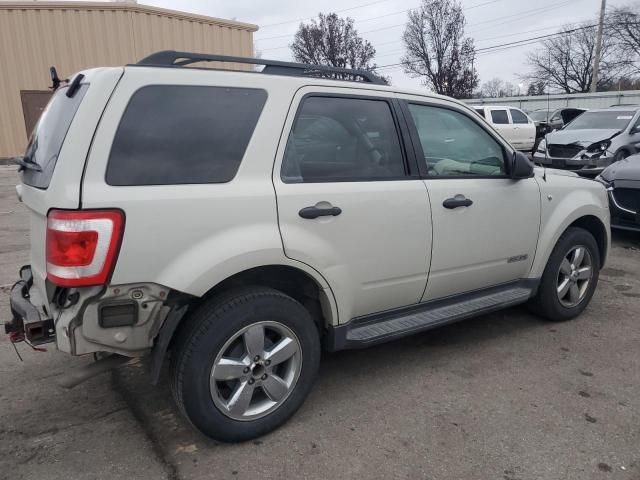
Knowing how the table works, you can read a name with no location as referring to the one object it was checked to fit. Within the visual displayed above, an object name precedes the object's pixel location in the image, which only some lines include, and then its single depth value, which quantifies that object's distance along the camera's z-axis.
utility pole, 33.94
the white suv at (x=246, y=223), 2.29
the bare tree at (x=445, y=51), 47.34
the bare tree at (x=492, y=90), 58.58
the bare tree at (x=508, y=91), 60.50
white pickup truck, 18.28
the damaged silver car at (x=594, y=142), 10.91
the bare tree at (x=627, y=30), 43.94
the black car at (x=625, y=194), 6.55
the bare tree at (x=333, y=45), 50.31
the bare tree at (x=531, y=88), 59.62
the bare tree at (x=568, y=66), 56.00
